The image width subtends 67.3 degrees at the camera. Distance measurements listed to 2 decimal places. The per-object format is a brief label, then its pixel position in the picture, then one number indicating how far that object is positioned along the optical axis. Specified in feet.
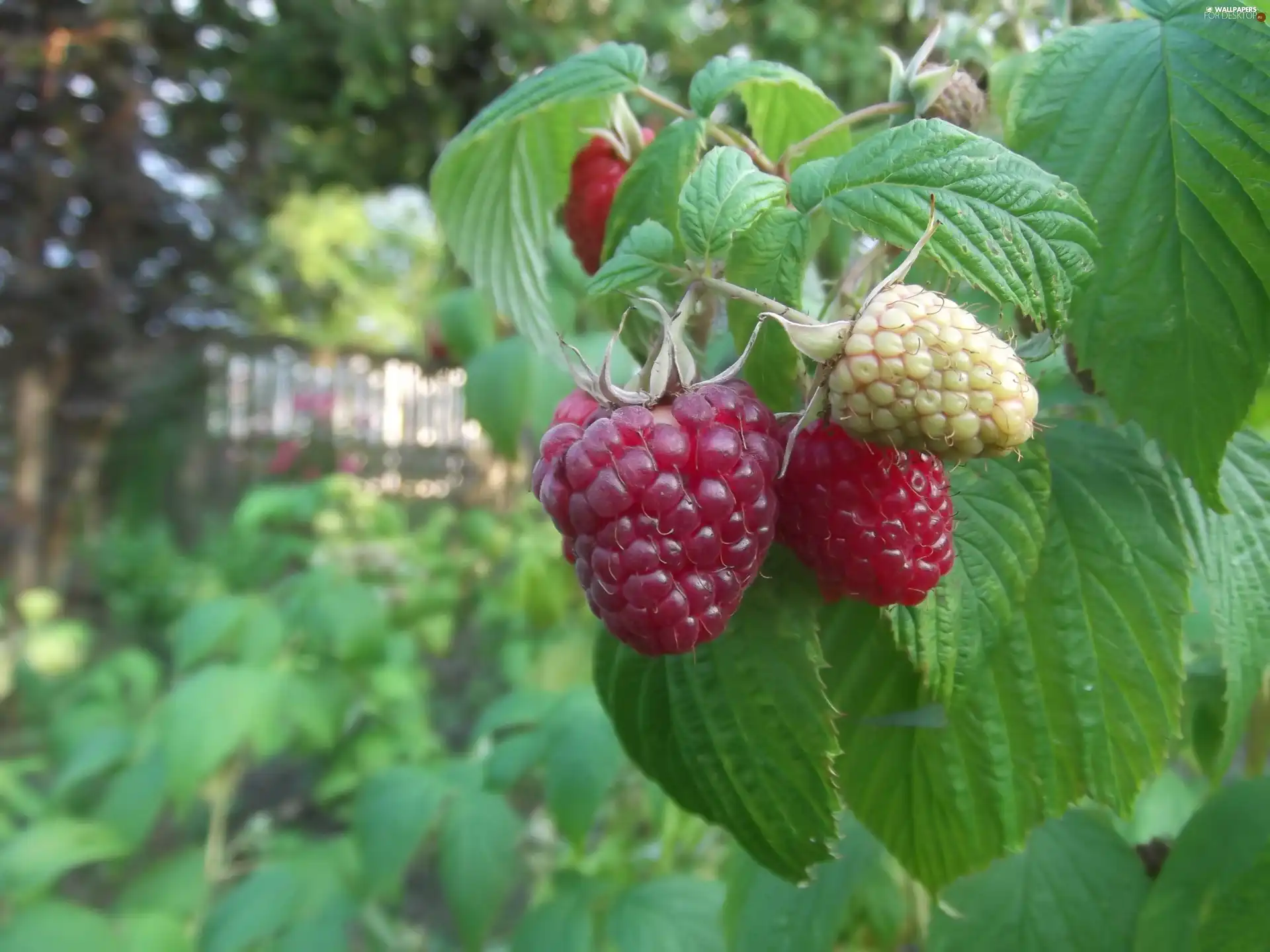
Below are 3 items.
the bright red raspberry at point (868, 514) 0.28
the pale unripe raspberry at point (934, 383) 0.25
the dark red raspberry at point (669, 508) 0.28
